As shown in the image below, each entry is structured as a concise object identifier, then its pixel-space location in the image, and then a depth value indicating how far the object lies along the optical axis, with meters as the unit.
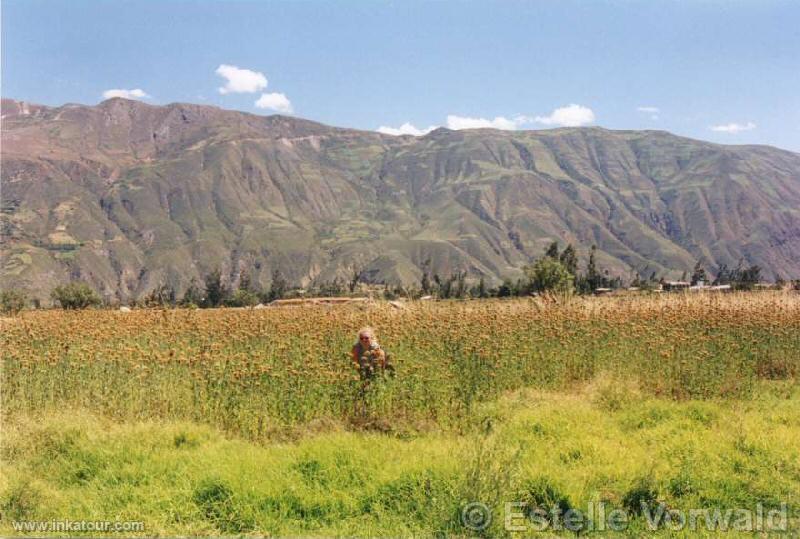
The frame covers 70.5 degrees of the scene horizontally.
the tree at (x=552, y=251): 60.95
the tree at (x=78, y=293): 41.74
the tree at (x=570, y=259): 61.56
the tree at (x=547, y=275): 47.28
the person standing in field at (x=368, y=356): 9.55
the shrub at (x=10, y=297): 33.78
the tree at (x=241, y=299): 52.30
